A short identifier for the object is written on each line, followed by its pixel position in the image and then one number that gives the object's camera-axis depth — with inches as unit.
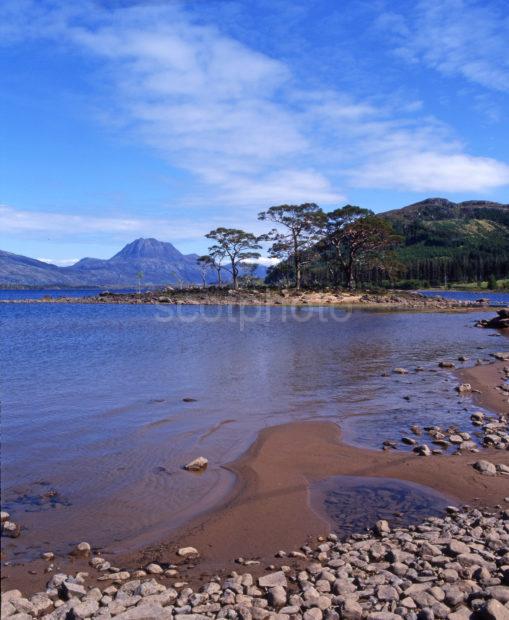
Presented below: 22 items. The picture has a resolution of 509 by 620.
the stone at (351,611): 231.1
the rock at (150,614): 230.1
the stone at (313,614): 231.3
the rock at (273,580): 263.1
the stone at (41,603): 242.6
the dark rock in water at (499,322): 1911.9
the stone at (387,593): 243.0
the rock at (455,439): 517.7
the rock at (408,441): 516.9
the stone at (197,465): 453.4
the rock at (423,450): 481.7
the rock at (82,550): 303.7
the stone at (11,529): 323.9
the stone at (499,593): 231.1
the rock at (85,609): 231.8
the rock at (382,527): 325.4
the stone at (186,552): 303.2
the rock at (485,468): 427.8
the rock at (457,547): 281.9
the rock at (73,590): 253.8
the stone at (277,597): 246.5
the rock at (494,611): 216.4
